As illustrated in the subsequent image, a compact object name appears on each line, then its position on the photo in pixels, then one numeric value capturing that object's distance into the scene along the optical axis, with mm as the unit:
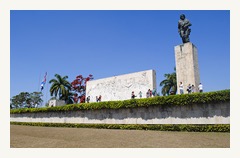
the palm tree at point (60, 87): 36894
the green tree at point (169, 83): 34656
